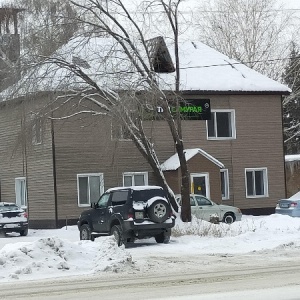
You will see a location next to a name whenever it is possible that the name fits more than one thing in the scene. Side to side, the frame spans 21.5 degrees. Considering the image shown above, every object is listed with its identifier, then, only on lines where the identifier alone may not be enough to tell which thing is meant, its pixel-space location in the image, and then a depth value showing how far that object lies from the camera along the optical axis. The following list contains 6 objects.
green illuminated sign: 38.06
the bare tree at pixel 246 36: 57.66
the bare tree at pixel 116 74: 28.45
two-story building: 36.69
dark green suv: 23.66
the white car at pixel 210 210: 32.97
